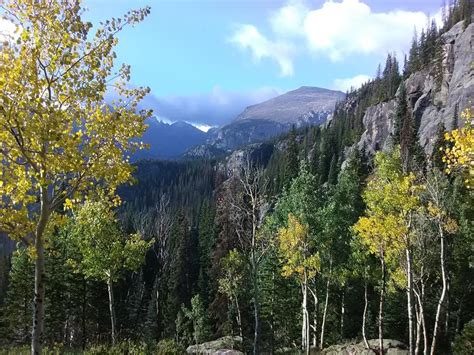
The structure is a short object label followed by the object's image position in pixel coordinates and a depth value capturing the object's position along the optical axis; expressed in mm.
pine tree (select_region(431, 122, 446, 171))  63594
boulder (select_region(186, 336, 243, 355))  31453
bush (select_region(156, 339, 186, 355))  13084
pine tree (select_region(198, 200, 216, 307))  59219
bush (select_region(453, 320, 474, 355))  20544
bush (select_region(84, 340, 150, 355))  11433
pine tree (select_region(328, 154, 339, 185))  101200
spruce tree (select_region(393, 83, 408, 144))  86012
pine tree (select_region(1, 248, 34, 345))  35719
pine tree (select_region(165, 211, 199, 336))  53903
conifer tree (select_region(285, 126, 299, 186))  86338
